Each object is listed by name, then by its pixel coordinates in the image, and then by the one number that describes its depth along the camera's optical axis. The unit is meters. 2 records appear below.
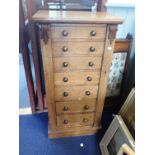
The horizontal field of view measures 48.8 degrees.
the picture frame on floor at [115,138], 1.27
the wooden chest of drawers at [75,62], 1.07
